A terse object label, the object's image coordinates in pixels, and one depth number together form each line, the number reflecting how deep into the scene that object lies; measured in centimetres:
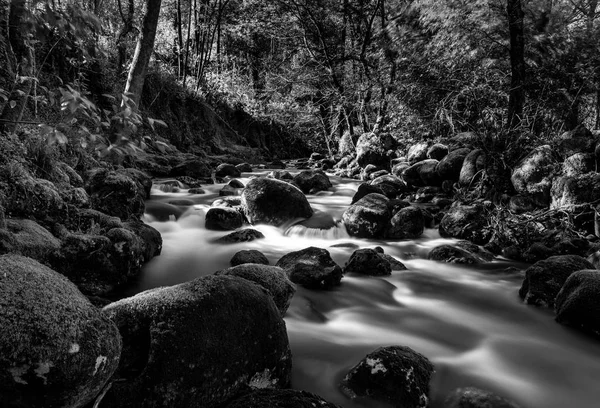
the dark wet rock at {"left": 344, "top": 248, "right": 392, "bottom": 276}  578
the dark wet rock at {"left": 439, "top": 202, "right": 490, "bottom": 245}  734
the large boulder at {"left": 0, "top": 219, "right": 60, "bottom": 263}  385
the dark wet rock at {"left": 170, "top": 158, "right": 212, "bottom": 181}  1311
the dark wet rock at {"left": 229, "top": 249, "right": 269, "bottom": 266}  567
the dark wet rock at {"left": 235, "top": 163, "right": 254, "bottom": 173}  1618
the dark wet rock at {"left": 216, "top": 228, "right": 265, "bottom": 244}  737
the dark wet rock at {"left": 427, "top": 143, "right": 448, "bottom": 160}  1170
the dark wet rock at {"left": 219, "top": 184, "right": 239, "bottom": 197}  1074
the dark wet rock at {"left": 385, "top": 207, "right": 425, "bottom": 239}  782
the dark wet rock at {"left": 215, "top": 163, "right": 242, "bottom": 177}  1414
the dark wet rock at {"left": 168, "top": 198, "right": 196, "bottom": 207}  937
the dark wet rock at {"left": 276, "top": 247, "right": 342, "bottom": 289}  519
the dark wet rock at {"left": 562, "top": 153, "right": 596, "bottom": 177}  695
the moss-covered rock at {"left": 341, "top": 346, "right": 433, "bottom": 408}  287
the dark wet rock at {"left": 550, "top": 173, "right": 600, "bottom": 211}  643
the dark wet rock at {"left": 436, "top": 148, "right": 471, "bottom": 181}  1004
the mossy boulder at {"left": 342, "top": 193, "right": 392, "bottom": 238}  783
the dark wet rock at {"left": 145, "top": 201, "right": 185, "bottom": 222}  848
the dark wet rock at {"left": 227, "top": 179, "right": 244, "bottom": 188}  1150
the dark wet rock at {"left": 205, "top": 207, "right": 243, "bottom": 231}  812
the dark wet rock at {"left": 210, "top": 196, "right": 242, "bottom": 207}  927
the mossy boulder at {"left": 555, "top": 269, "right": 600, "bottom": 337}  395
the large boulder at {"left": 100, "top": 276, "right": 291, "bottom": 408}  219
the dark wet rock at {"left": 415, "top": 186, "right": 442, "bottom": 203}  1012
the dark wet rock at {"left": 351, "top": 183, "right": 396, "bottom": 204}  952
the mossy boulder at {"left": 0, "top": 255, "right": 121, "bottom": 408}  163
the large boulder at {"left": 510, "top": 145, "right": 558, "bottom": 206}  736
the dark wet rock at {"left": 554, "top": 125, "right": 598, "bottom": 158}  724
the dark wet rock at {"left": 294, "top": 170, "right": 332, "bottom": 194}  1220
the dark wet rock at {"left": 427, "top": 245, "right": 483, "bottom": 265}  640
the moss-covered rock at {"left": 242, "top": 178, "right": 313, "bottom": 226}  831
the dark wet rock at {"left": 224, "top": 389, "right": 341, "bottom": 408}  216
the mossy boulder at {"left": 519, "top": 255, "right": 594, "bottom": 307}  473
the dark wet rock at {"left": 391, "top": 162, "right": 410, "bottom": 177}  1239
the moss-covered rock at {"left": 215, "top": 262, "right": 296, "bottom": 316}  368
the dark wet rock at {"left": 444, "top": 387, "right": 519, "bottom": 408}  304
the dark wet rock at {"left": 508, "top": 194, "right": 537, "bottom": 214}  748
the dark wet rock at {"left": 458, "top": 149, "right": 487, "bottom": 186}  889
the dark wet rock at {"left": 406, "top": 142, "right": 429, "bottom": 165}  1261
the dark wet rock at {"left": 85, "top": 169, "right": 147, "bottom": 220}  669
